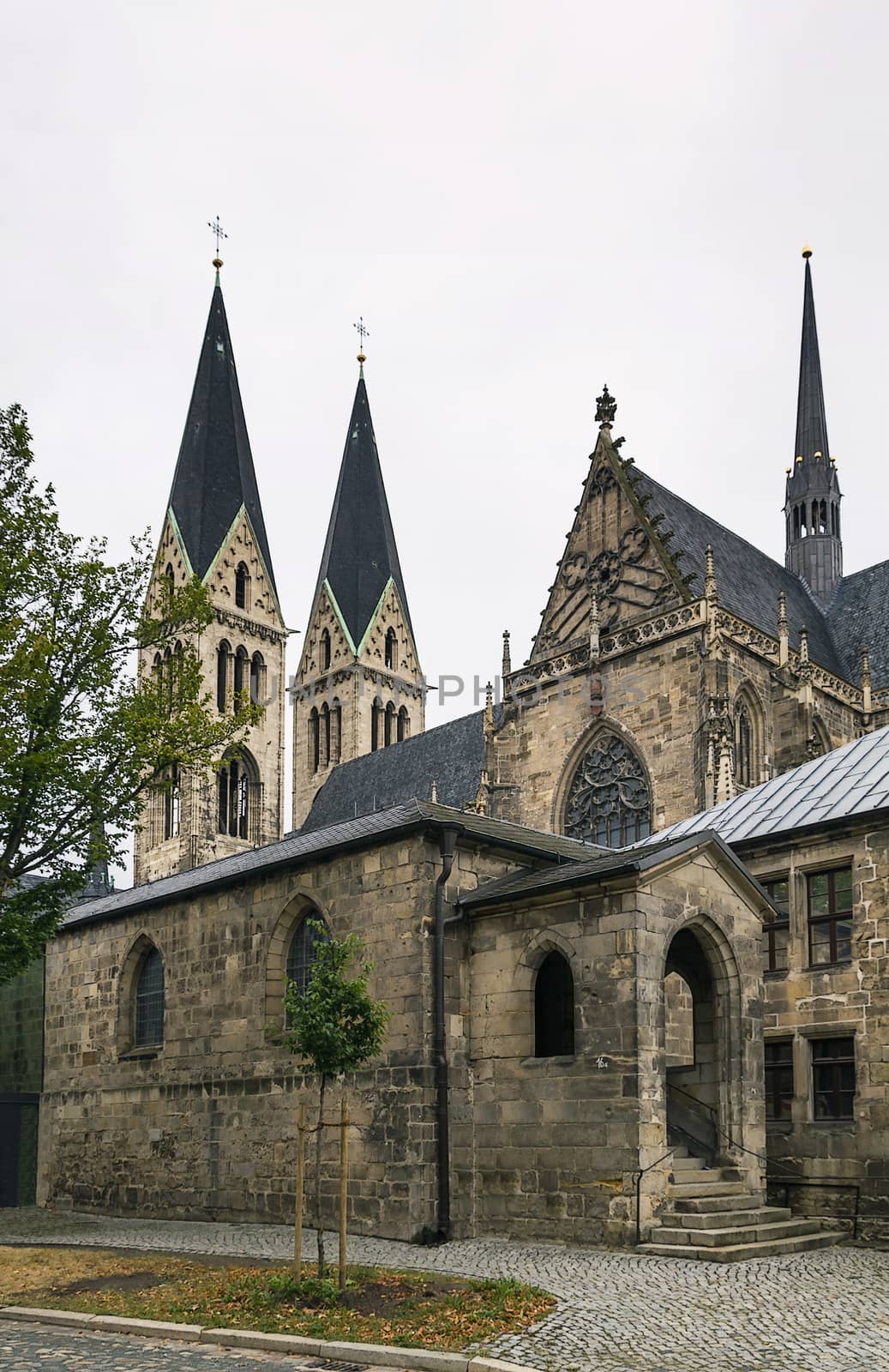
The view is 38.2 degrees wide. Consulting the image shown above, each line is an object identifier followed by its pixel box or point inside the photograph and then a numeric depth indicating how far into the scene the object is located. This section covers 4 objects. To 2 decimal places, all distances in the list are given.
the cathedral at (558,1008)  14.07
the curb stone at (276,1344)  8.42
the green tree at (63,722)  18.97
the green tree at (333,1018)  11.79
